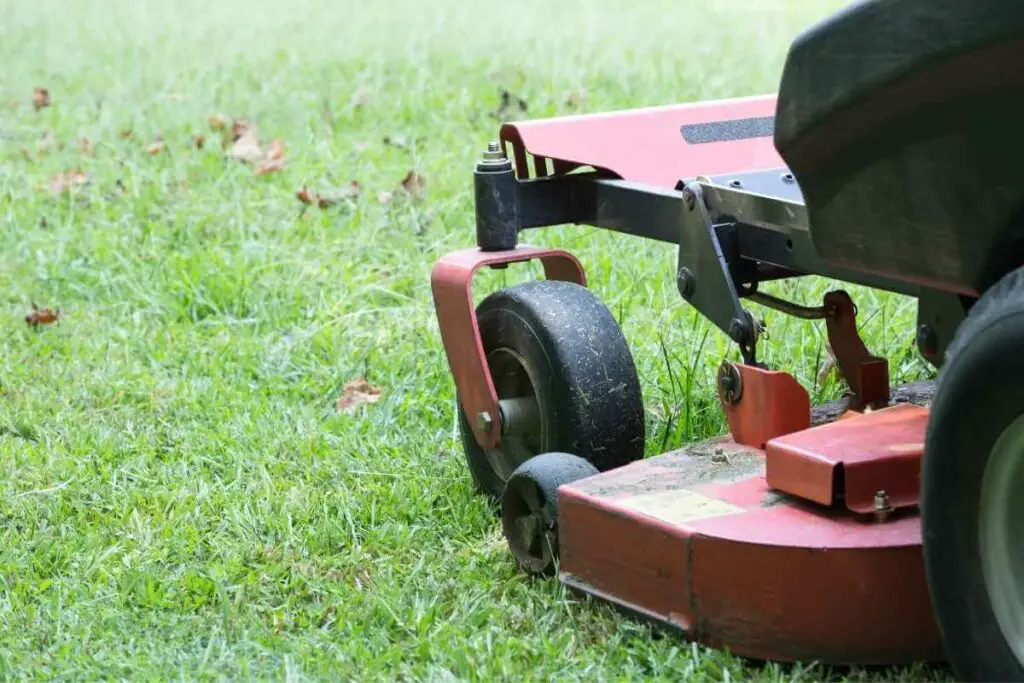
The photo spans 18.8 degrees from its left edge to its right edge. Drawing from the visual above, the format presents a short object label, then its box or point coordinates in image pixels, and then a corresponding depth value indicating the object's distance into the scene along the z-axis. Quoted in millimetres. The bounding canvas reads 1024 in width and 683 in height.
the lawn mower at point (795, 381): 3903
